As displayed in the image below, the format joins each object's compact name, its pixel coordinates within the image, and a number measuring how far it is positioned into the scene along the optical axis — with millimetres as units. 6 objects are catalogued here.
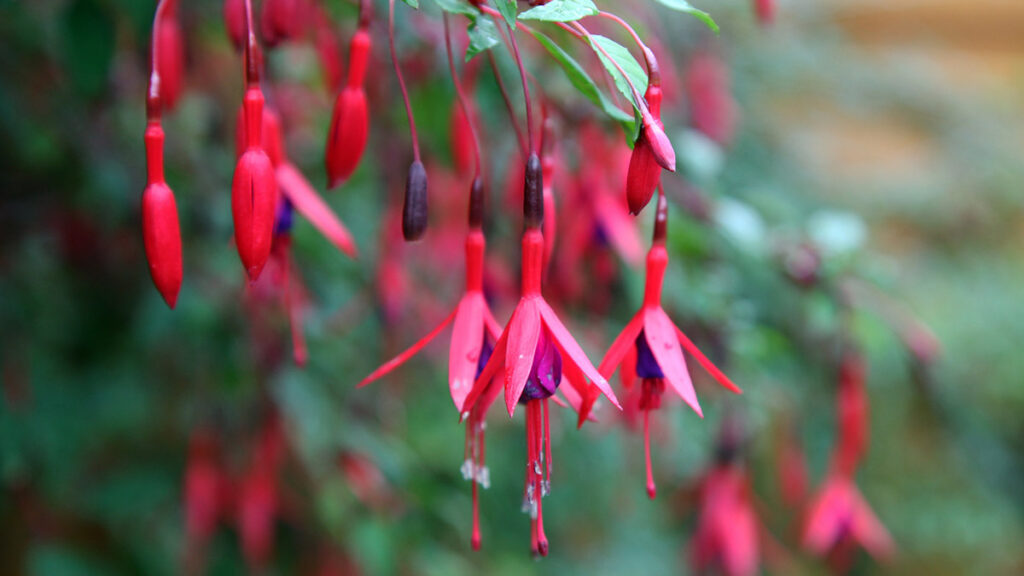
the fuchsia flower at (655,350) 368
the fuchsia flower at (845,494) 510
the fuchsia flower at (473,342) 367
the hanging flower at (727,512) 526
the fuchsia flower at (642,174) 352
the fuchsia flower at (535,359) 354
